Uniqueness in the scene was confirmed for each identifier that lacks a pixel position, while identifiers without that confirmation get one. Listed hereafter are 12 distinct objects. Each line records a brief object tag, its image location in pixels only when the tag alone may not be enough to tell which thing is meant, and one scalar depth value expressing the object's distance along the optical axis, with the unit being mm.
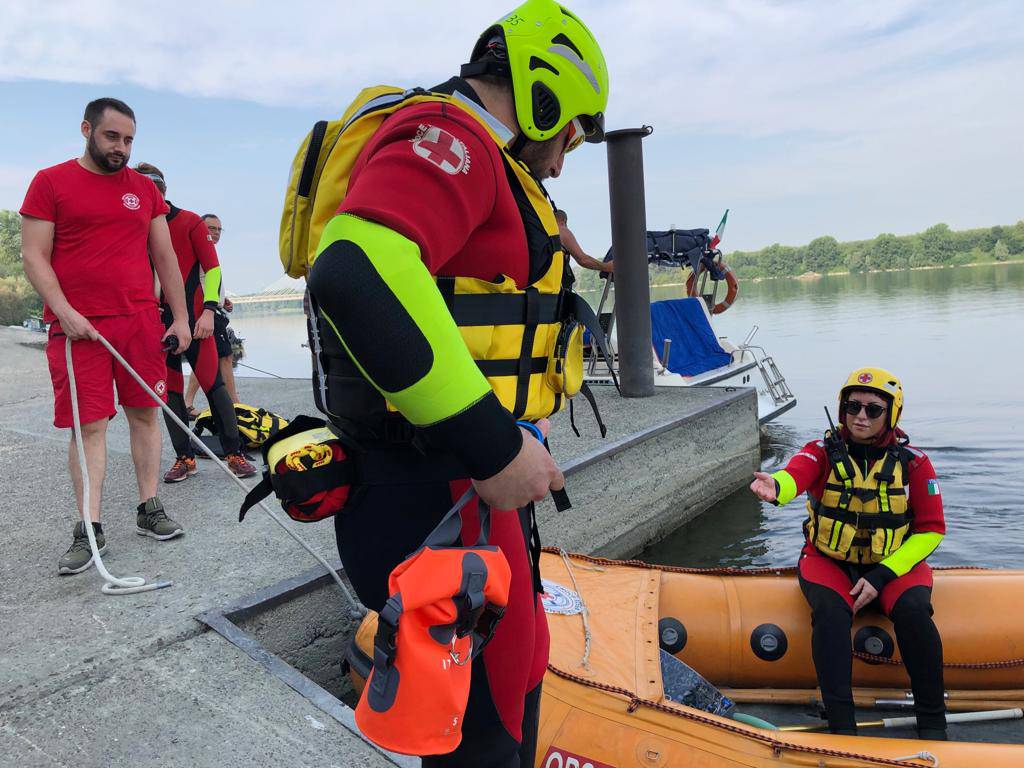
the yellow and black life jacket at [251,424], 6094
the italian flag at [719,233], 12523
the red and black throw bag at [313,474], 1381
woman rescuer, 3178
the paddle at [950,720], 3283
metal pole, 8242
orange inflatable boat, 2557
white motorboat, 10922
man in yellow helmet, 1134
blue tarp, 11305
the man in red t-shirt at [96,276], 3355
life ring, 12703
